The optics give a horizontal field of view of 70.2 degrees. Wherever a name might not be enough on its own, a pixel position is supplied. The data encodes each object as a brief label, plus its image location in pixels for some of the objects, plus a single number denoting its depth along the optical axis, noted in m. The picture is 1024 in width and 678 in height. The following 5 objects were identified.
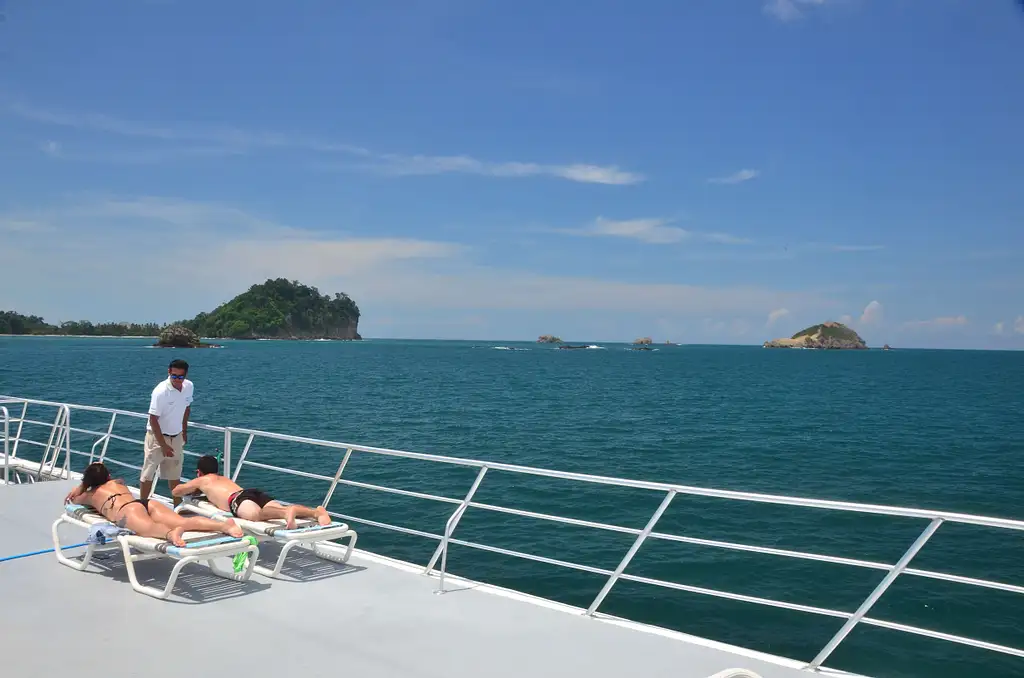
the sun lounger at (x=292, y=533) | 6.27
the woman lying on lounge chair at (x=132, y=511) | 6.10
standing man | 8.27
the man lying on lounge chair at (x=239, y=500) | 6.66
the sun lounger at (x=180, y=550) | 5.65
